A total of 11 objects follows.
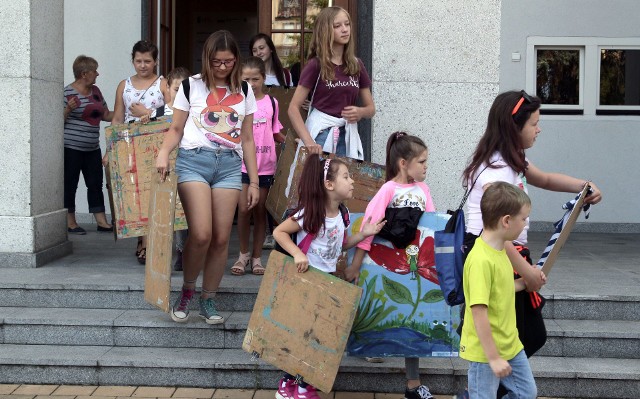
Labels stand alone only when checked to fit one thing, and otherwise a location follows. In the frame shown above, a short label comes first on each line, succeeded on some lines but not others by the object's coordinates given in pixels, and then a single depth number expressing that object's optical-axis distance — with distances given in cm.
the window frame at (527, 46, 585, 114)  1148
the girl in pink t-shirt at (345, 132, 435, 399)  570
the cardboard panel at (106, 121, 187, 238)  757
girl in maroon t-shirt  662
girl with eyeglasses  620
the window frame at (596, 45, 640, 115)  1148
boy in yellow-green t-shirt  446
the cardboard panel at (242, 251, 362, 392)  540
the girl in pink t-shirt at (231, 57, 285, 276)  750
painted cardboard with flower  578
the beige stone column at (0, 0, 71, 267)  776
